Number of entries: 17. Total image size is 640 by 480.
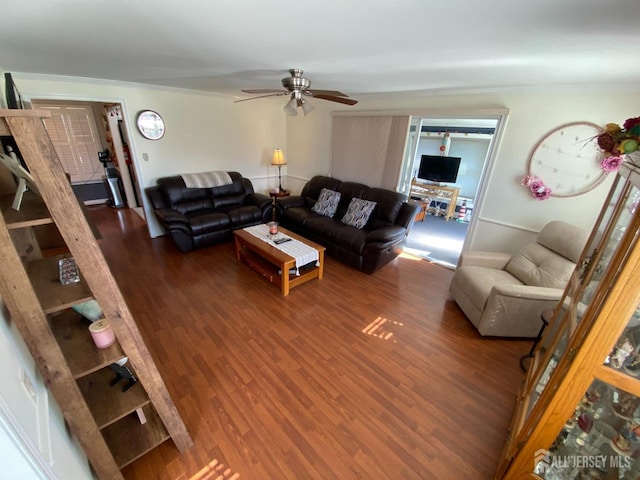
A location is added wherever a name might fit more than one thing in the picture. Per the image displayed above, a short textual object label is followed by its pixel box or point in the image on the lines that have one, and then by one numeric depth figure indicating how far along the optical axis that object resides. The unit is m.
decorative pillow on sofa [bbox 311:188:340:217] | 4.18
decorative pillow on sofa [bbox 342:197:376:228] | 3.78
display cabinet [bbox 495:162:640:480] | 0.93
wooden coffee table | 2.85
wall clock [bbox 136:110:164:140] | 3.75
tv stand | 5.75
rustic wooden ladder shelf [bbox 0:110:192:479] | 0.84
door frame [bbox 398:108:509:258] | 2.87
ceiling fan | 2.35
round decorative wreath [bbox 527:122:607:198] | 2.44
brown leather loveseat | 3.64
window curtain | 3.73
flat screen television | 5.54
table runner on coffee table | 2.92
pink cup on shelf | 1.16
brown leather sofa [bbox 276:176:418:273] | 3.34
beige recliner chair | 2.19
